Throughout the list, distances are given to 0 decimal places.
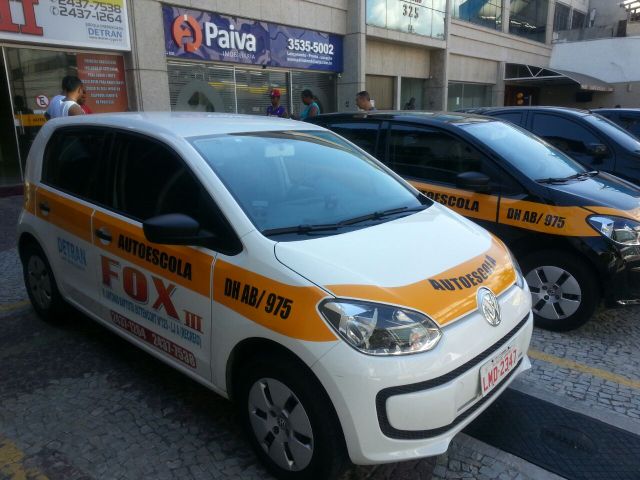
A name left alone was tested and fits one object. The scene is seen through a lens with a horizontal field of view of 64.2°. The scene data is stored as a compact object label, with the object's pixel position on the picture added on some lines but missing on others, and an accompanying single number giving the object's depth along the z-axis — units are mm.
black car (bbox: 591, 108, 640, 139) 8359
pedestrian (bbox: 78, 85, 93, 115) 6423
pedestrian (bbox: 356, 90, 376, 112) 8398
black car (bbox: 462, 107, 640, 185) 6262
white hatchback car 2080
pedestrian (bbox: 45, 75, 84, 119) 5855
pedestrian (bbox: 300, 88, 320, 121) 8578
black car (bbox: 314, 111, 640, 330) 3879
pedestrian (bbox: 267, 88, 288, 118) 9305
